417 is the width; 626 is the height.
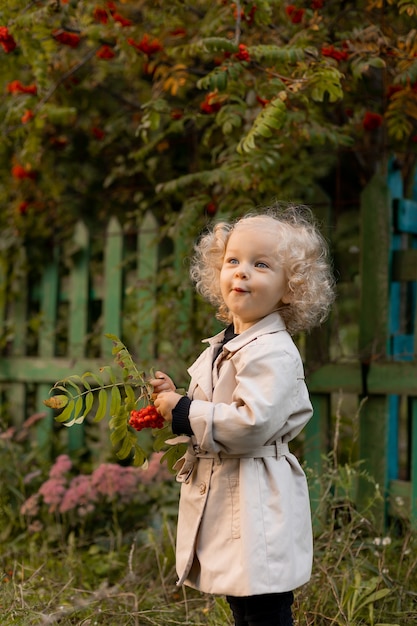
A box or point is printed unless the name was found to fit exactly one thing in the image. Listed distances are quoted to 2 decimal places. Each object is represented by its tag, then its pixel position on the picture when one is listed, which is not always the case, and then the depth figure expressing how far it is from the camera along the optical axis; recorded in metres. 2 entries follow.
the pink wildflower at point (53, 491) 3.74
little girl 2.08
